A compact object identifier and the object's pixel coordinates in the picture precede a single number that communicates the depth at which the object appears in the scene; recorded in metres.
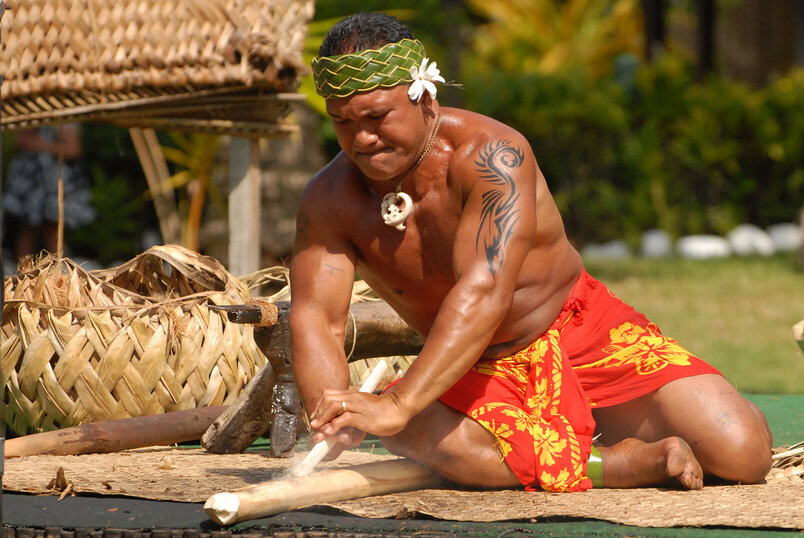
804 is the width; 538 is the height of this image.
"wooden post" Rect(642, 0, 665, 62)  28.44
